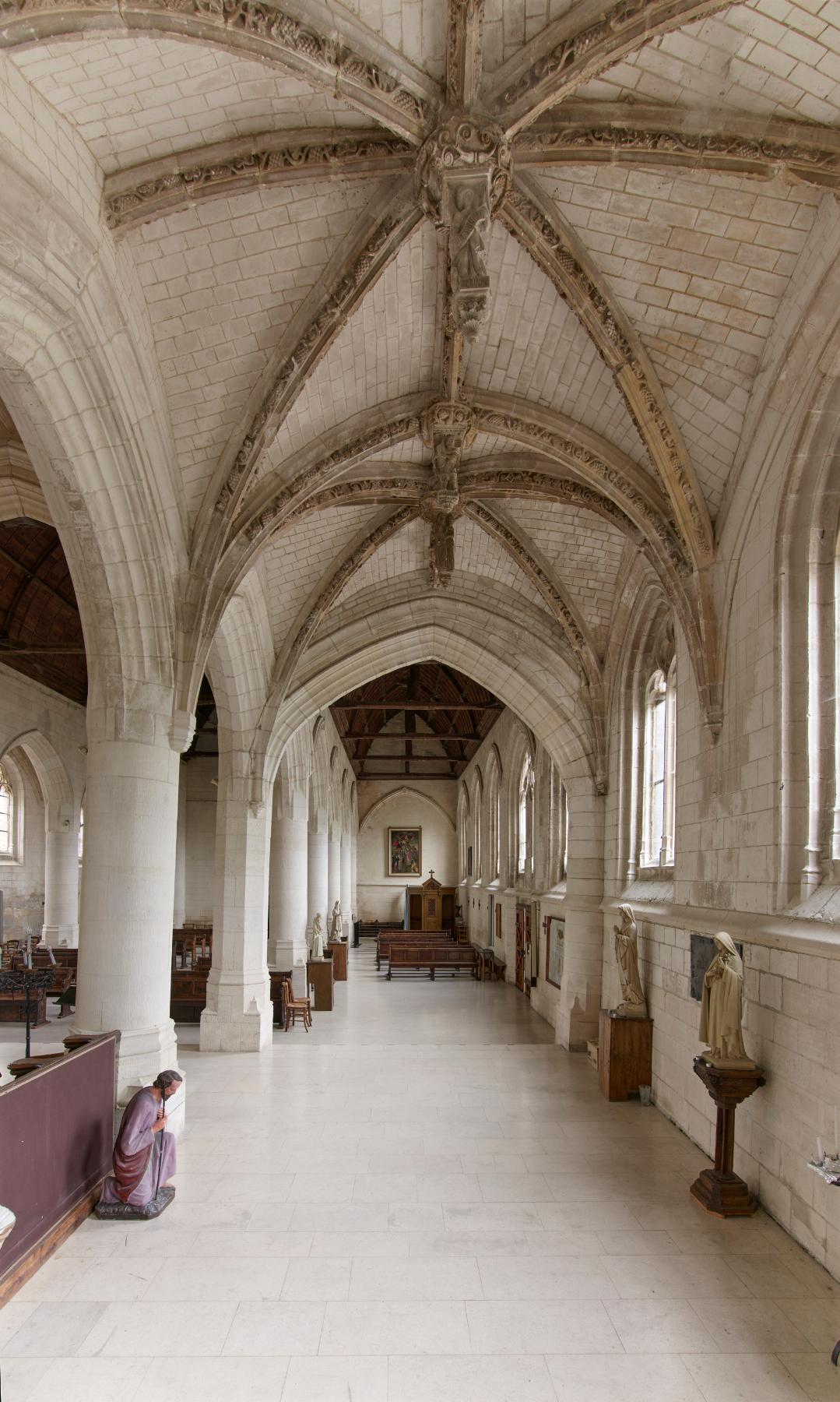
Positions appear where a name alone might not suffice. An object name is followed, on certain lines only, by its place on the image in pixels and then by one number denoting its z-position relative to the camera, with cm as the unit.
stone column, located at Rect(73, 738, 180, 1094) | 762
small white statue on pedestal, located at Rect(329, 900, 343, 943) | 2240
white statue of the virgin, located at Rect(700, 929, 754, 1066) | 679
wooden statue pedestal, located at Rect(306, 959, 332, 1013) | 1670
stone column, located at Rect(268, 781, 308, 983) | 1698
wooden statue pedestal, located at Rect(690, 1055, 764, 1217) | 661
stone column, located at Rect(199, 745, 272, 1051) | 1230
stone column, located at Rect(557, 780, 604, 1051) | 1270
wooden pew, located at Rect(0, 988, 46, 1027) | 1441
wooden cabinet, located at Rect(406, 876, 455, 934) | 3369
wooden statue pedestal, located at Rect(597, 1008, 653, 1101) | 986
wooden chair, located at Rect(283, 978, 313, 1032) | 1428
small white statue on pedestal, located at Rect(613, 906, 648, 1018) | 1011
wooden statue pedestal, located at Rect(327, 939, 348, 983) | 2119
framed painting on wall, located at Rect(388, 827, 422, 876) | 3631
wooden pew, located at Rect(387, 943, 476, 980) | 2158
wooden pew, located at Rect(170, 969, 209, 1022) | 1480
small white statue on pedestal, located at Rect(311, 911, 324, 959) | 1853
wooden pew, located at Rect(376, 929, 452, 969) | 2398
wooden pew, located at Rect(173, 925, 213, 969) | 1877
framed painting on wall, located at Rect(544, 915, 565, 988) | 1440
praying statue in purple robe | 632
